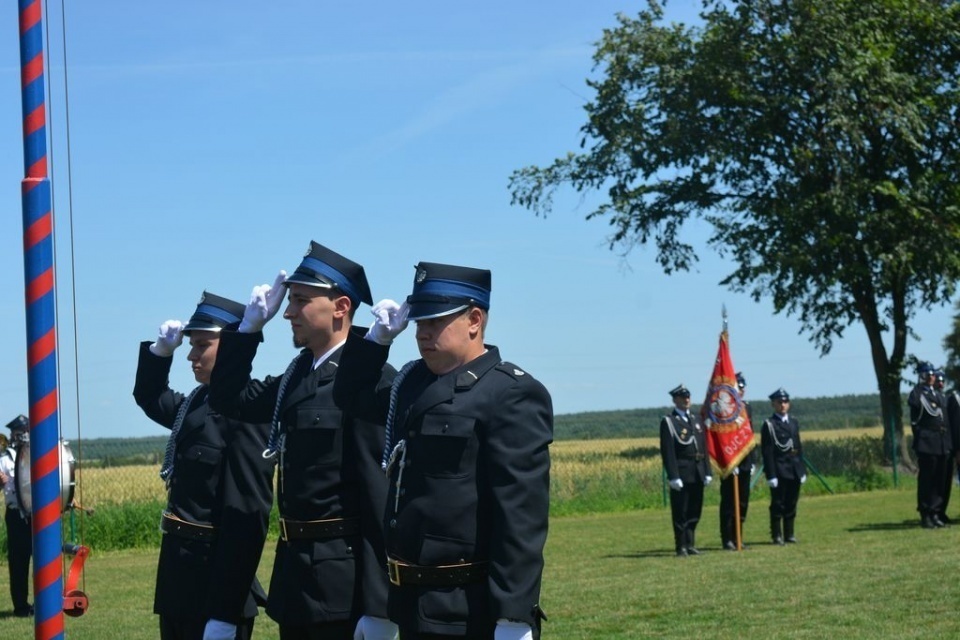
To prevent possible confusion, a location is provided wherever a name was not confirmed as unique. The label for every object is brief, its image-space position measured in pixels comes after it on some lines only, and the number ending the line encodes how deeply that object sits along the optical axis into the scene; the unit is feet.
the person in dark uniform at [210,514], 21.54
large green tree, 116.98
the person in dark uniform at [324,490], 19.66
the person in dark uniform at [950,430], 63.77
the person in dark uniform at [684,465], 58.75
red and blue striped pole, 16.52
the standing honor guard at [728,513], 61.67
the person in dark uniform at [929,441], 65.57
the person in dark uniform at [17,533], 48.78
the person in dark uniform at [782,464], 62.80
